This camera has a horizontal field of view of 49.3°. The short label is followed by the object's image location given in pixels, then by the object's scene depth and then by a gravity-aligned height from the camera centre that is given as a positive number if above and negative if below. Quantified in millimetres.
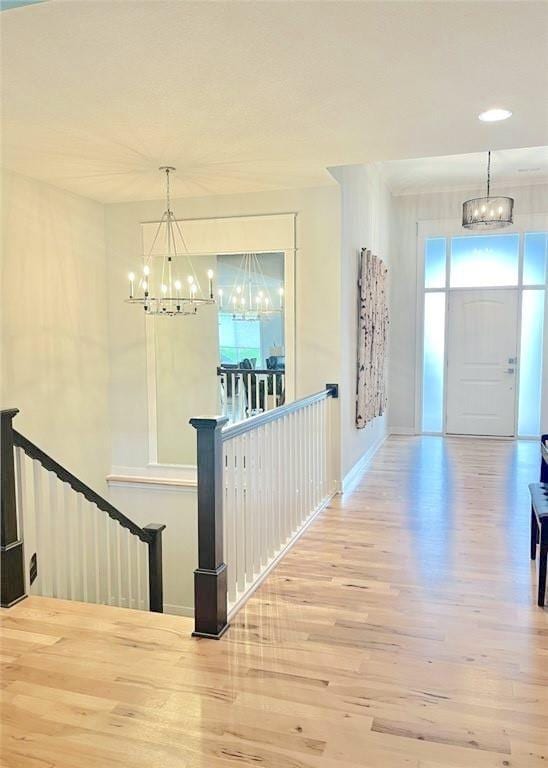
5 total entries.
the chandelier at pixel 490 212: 6156 +1319
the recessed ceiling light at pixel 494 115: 3145 +1201
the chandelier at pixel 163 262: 5121 +749
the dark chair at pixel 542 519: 3012 -927
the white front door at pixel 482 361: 7820 -289
